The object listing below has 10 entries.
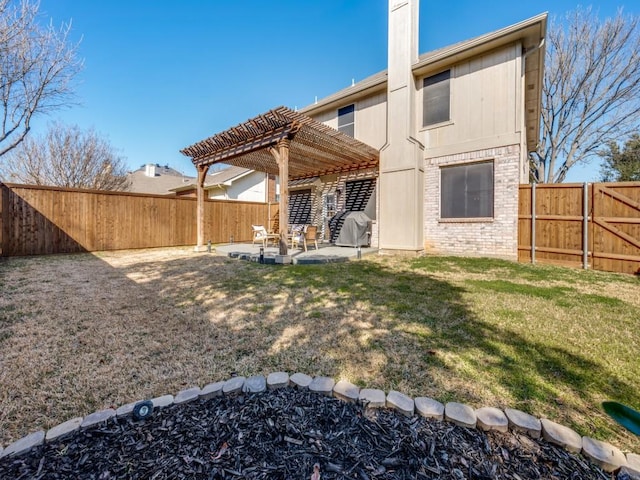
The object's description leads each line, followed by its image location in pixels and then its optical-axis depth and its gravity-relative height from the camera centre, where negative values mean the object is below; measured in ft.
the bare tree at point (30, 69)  23.57 +16.06
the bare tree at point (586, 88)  42.27 +24.36
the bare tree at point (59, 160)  46.75 +12.91
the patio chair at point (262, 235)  29.49 +0.20
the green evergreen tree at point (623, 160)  51.11 +14.54
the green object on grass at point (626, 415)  2.13 -1.35
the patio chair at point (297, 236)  28.25 +0.09
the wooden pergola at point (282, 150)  22.56 +8.75
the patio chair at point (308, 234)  27.78 +0.29
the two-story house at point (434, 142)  23.97 +8.85
